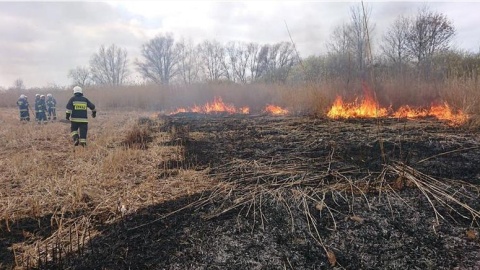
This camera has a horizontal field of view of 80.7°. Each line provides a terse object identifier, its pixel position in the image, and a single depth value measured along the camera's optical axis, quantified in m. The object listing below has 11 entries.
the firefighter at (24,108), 15.07
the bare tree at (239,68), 54.39
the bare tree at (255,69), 52.12
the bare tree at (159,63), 56.19
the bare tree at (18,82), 63.91
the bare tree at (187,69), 56.69
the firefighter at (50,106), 16.27
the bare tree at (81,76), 60.41
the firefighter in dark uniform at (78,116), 8.09
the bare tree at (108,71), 61.50
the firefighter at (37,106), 14.72
